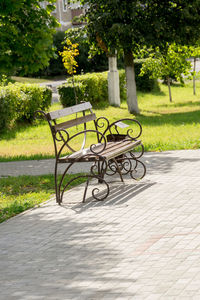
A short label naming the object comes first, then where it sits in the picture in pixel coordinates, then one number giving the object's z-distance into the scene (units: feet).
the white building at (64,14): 214.07
